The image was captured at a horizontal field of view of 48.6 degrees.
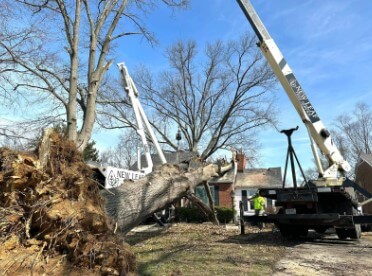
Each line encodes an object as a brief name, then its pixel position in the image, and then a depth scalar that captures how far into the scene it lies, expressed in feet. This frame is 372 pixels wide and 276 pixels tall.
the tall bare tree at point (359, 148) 181.68
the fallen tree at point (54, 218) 13.82
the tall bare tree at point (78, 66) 41.55
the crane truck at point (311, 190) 31.76
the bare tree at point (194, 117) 106.01
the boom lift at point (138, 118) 43.33
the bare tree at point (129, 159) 184.40
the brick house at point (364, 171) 112.98
